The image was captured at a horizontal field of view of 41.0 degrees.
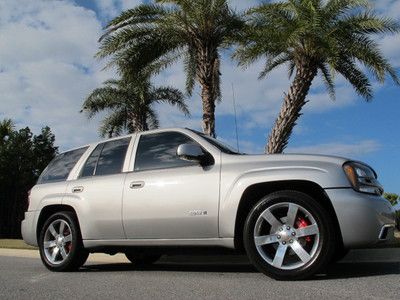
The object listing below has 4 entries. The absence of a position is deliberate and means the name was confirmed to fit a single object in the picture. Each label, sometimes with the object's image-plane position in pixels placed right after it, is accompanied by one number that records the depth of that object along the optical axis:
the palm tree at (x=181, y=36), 16.69
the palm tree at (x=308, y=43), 15.88
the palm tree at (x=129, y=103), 26.34
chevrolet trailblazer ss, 5.45
